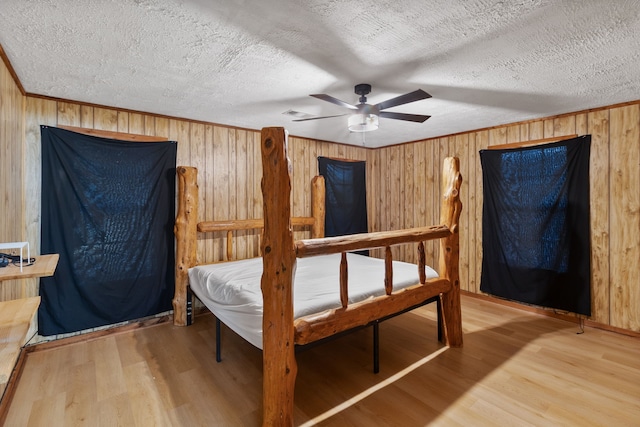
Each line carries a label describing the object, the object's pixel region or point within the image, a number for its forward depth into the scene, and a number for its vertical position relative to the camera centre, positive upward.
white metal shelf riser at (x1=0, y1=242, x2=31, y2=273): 1.34 -0.15
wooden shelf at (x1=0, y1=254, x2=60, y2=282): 1.19 -0.25
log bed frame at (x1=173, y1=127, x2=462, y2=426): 1.72 -0.52
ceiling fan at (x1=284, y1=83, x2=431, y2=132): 2.36 +0.77
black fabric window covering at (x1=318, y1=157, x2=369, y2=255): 4.84 +0.22
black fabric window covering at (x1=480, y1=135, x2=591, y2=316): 3.28 -0.21
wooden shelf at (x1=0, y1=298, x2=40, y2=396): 1.06 -0.51
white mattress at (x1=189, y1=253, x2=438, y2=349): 2.04 -0.62
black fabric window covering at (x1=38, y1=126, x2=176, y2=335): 2.79 -0.18
